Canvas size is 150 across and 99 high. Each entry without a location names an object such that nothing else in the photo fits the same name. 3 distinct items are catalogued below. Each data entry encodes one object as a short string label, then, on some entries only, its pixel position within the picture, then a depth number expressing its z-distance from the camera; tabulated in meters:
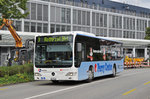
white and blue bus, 15.27
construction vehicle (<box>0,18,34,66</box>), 28.88
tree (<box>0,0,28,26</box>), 18.20
